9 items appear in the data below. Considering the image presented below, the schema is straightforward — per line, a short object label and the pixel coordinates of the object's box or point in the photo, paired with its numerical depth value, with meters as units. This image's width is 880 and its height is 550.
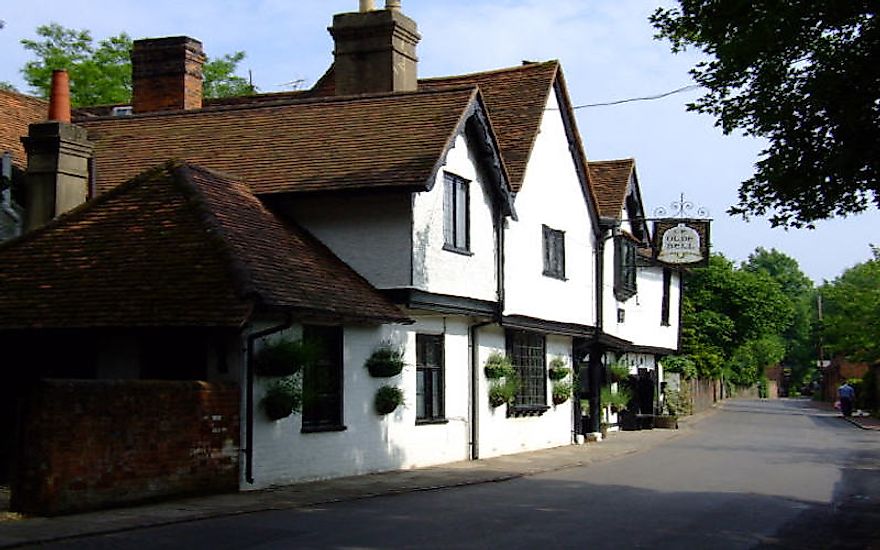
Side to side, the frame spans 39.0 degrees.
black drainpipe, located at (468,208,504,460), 24.98
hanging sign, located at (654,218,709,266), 34.06
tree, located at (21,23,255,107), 48.25
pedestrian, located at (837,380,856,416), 54.98
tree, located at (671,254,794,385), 61.66
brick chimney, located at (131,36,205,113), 29.17
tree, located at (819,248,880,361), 56.88
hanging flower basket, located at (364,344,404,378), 20.67
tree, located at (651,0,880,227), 13.34
